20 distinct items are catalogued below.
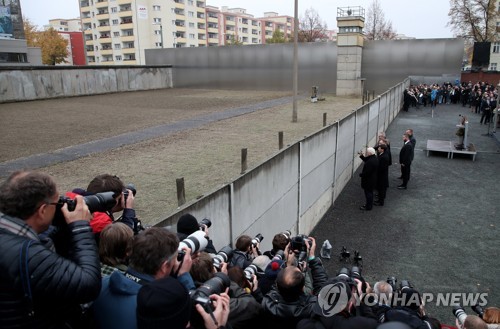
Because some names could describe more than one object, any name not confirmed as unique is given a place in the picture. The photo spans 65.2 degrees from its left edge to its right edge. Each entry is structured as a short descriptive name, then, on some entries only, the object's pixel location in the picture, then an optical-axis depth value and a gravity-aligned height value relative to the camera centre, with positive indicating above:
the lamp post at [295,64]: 16.85 +0.33
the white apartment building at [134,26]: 75.44 +9.23
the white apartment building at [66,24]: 111.62 +14.16
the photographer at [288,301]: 3.00 -1.75
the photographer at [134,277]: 2.05 -1.06
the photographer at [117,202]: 3.06 -1.03
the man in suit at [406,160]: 10.56 -2.37
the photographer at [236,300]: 2.91 -1.69
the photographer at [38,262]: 1.74 -0.86
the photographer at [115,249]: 2.52 -1.10
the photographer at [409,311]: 2.87 -1.82
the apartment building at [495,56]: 53.59 +1.80
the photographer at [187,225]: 3.66 -1.40
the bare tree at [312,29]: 69.21 +7.60
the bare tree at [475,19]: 46.62 +6.05
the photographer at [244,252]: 4.11 -1.93
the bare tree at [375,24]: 61.28 +7.12
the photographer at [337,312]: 2.72 -1.68
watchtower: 31.17 +1.26
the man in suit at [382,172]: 9.59 -2.45
